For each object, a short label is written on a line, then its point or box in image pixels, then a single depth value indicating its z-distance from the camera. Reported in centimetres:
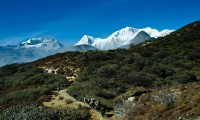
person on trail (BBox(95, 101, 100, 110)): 2788
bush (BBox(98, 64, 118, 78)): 4306
